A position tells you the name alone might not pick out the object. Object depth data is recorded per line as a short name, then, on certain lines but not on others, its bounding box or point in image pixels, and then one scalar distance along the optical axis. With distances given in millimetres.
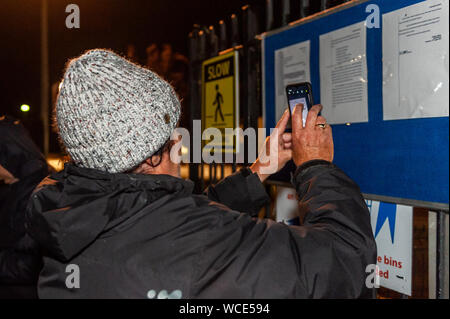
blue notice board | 1766
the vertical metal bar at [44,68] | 8156
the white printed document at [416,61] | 1683
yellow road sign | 3148
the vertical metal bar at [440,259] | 1851
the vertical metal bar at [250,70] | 3020
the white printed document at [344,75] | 2059
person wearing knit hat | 1238
